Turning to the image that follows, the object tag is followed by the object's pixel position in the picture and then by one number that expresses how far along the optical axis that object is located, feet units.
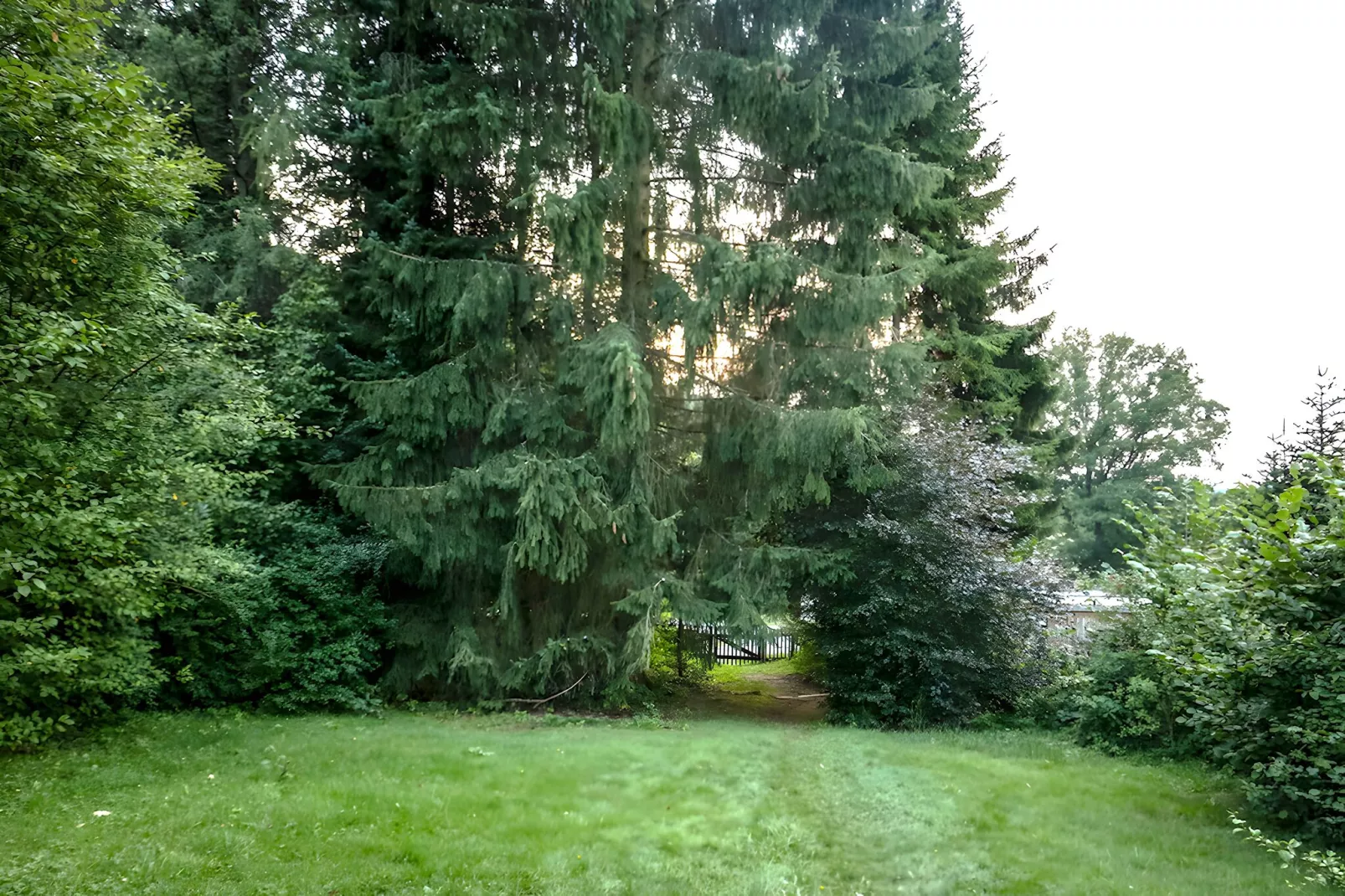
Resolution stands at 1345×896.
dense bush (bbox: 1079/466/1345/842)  15.99
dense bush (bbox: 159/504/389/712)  31.04
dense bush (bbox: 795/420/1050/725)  34.06
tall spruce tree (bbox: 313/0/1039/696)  32.96
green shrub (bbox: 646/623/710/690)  39.73
